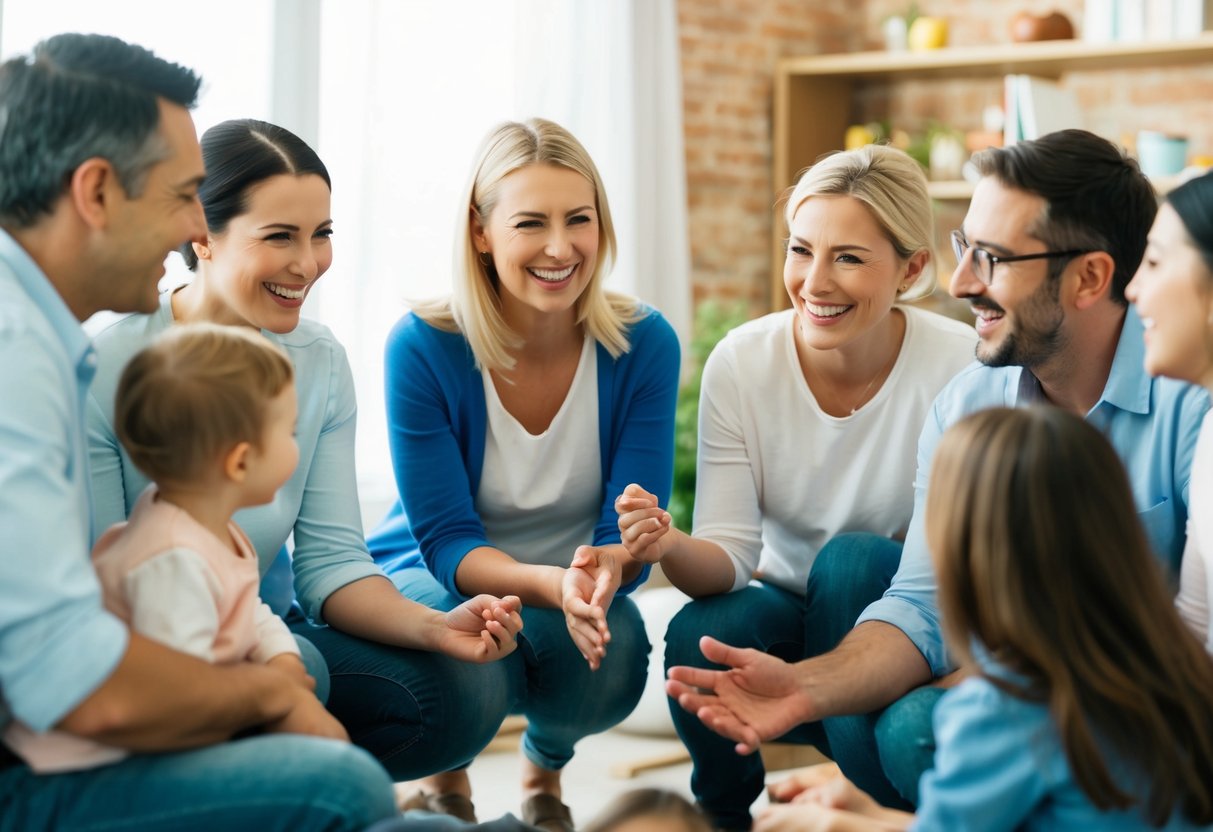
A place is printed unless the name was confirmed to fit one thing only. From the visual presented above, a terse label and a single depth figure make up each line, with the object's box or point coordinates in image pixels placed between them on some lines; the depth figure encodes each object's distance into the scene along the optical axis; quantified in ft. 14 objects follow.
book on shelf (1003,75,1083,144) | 14.75
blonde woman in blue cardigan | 7.91
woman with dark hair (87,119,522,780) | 6.88
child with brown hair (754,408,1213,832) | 4.40
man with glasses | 6.44
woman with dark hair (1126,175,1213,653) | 5.59
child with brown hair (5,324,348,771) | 5.00
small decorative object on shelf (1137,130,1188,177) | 14.25
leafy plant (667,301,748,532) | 13.02
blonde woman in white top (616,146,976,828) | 7.66
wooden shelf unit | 14.66
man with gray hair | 4.43
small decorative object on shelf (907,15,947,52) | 16.11
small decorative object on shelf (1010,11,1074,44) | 15.16
